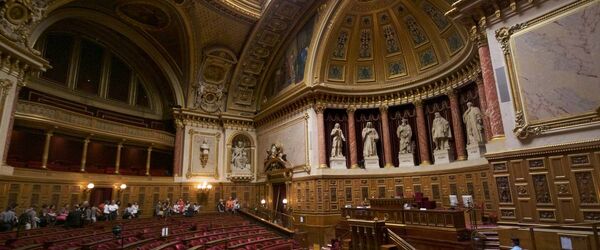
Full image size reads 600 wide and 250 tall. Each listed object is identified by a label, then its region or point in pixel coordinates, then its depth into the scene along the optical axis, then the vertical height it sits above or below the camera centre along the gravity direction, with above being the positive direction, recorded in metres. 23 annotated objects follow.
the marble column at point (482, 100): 13.91 +3.69
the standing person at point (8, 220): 10.78 -0.77
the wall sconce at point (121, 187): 18.42 +0.38
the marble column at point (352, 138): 17.95 +2.86
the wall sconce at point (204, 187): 20.91 +0.33
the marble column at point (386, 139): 17.69 +2.71
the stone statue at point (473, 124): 14.49 +2.79
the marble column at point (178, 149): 20.81 +2.86
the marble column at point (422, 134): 16.84 +2.81
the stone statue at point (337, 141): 18.06 +2.70
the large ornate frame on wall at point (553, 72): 7.47 +2.75
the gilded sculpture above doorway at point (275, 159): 20.14 +2.02
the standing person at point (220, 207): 20.31 -0.98
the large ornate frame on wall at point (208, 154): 21.22 +2.58
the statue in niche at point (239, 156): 22.86 +2.51
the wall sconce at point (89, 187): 17.08 +0.42
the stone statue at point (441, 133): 16.28 +2.70
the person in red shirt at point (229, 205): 20.12 -0.88
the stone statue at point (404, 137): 17.61 +2.77
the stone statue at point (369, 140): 18.12 +2.69
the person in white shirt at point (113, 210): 15.12 -0.75
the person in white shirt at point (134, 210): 17.03 -0.86
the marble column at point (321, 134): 17.48 +3.07
